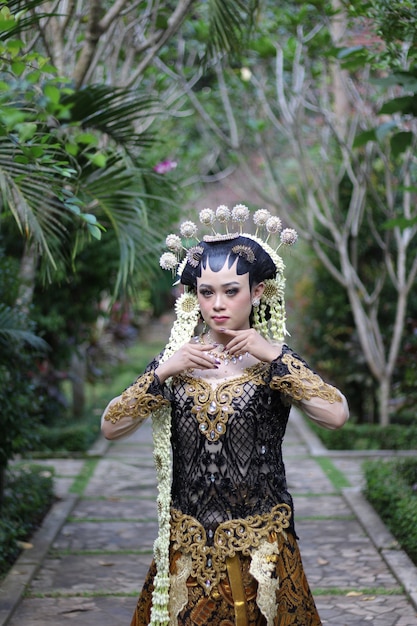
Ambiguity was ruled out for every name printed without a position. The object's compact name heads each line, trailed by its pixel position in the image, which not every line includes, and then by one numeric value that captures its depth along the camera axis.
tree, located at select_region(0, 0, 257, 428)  3.81
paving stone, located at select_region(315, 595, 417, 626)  4.68
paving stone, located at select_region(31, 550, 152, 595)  5.29
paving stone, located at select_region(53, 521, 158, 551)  6.18
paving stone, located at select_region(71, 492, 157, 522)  6.99
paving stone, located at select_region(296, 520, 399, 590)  5.38
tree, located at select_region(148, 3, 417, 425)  9.50
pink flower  7.02
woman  3.30
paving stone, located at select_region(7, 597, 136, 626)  4.76
